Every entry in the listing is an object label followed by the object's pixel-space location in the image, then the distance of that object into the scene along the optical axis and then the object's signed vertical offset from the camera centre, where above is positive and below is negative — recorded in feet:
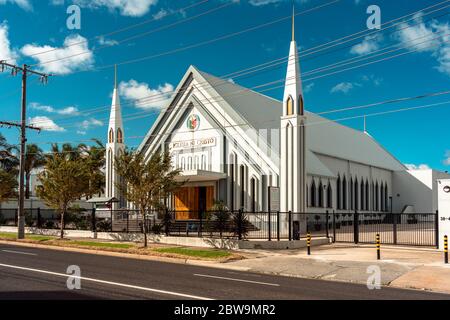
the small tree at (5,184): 128.77 +2.54
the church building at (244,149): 101.04 +11.27
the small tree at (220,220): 80.89 -4.73
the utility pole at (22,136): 99.40 +12.78
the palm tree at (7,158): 184.24 +13.93
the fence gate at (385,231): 85.64 -8.90
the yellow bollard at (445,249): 57.21 -6.86
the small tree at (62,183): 95.96 +2.17
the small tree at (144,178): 77.56 +2.53
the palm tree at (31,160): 193.36 +13.69
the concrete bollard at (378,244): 62.90 -6.80
